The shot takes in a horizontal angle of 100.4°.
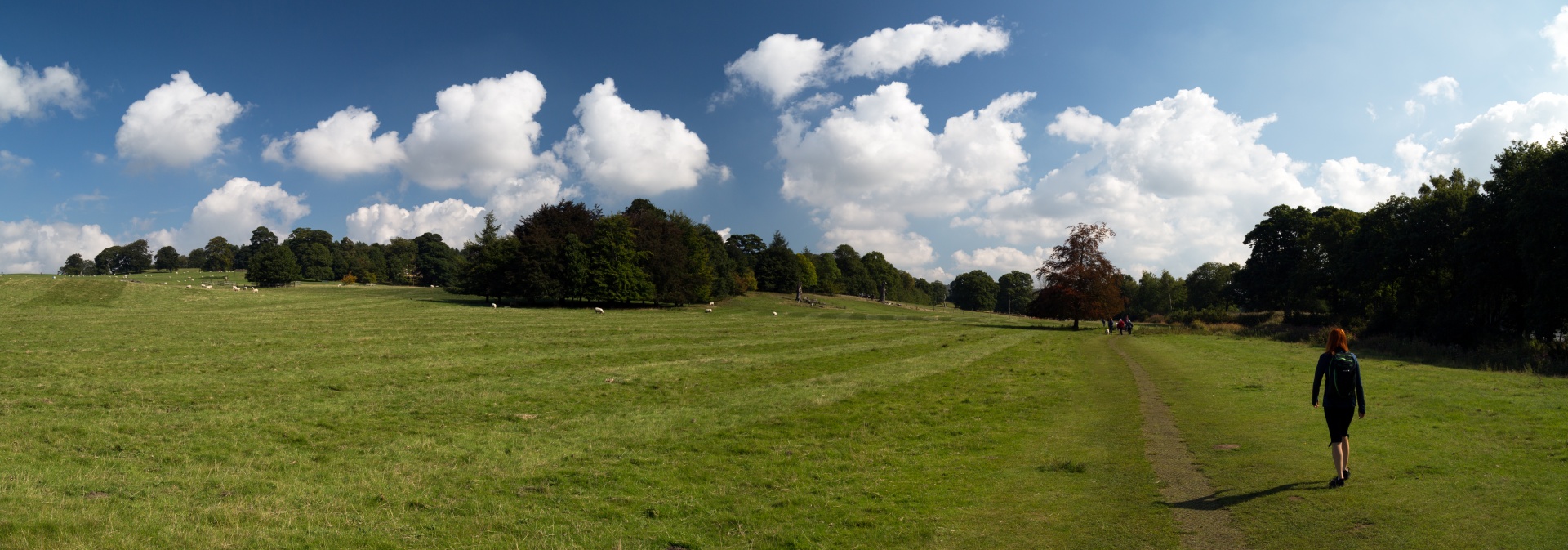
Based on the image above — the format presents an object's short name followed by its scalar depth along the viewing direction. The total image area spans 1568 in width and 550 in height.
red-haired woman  9.34
